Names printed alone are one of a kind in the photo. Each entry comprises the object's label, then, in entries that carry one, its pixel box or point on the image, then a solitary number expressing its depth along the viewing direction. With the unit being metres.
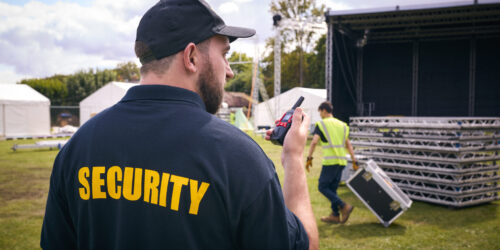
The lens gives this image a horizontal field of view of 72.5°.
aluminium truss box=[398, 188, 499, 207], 6.95
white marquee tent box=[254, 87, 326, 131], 24.81
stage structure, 12.21
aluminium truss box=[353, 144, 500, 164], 7.05
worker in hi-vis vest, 6.07
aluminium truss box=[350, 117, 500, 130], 7.05
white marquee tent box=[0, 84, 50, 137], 23.80
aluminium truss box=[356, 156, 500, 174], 7.06
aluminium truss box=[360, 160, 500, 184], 7.03
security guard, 1.04
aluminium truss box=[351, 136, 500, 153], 7.06
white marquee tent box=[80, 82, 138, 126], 27.50
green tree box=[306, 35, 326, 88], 38.14
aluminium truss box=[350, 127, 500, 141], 7.09
